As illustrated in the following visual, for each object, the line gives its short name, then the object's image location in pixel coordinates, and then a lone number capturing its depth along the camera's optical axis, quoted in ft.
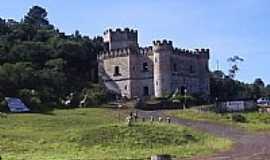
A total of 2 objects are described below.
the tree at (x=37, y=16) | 455.63
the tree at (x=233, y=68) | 411.01
